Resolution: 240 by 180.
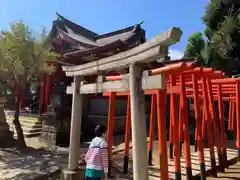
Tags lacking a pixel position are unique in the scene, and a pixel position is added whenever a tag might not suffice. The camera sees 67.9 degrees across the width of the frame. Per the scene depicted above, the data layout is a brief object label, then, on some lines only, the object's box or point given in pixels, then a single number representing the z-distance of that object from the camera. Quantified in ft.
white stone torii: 9.29
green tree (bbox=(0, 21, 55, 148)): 22.14
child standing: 10.77
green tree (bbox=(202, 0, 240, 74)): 41.17
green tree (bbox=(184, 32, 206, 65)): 51.99
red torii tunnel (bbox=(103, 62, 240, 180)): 11.64
